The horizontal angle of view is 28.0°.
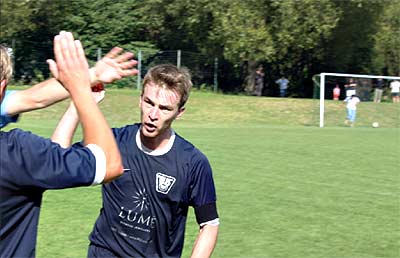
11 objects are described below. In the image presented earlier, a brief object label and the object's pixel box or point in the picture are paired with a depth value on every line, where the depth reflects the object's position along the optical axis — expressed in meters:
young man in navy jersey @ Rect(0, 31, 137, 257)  2.58
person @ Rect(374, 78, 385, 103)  33.16
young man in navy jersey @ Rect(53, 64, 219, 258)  4.28
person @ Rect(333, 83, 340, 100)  32.97
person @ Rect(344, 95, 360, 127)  31.61
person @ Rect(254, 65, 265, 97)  44.44
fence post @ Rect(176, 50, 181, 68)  40.38
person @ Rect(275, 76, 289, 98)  45.88
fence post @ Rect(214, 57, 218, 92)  41.31
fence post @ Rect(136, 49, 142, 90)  35.51
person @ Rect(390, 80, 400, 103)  34.28
